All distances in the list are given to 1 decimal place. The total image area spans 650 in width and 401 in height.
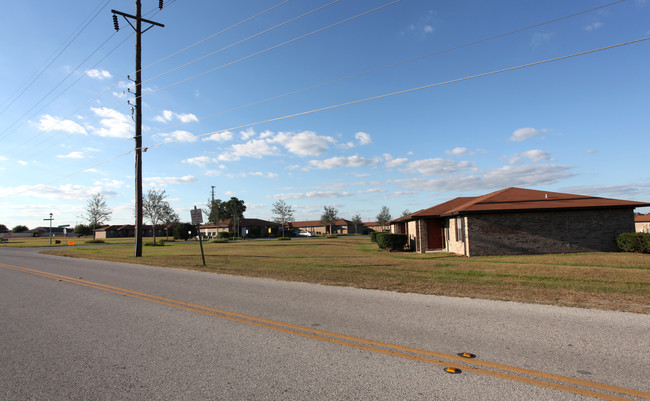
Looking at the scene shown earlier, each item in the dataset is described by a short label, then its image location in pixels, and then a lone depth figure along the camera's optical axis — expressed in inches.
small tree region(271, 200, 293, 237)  2694.4
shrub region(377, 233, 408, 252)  1032.2
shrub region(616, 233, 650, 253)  722.8
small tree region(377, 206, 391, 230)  3307.1
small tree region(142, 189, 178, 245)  2084.2
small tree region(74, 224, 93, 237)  3400.6
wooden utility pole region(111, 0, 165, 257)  909.2
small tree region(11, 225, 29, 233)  5270.7
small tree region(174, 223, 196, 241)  2541.6
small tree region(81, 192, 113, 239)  2691.9
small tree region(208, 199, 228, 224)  3629.4
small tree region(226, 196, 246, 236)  4447.1
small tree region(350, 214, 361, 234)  3801.7
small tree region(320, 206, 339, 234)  3238.2
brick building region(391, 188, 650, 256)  788.6
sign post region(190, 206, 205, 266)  641.6
